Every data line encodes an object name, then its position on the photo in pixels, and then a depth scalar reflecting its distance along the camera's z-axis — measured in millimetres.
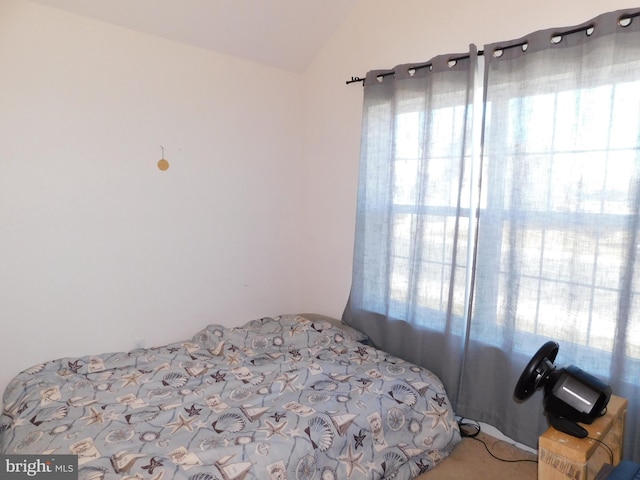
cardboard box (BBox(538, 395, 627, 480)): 1278
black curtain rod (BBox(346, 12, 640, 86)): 1656
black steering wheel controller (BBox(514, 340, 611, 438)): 1367
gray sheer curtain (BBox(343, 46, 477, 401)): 2229
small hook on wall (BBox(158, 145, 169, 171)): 2555
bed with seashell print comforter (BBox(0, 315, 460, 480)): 1567
